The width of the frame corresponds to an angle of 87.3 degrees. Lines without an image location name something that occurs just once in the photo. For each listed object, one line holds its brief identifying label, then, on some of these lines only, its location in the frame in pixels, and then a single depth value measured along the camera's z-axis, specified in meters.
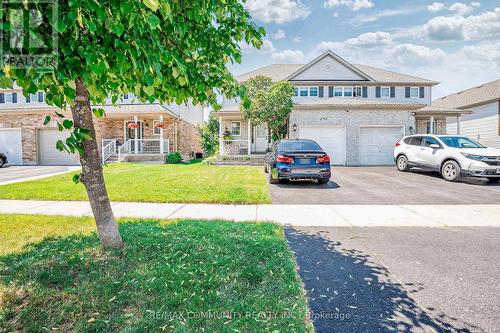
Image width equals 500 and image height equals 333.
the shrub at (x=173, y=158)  18.62
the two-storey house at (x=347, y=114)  16.97
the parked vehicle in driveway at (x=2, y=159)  16.95
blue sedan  8.76
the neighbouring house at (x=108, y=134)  18.62
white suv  9.48
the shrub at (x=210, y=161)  16.93
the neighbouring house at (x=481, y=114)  22.56
